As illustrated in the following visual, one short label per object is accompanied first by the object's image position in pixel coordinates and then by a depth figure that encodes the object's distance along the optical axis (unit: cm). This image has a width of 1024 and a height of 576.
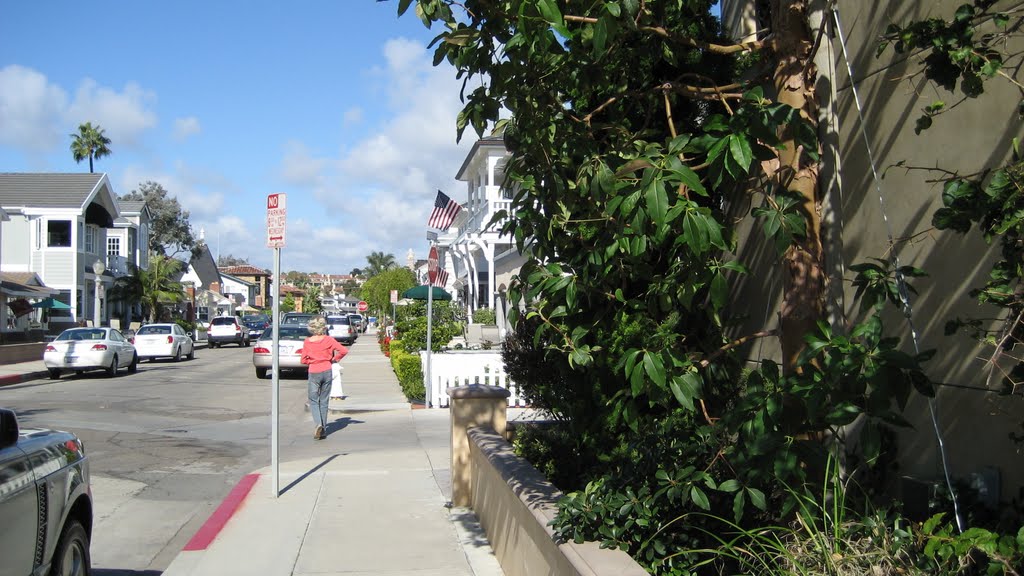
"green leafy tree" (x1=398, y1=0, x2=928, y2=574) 343
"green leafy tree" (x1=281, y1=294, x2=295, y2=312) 9046
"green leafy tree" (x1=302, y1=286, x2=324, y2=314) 9094
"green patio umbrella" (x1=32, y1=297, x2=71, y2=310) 4356
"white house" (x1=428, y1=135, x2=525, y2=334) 2917
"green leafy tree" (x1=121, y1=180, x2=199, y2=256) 7706
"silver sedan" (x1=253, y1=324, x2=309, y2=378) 2431
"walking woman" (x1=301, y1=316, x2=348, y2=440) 1301
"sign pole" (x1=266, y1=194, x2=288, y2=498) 915
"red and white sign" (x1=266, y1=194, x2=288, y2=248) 928
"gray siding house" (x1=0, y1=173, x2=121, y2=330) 4491
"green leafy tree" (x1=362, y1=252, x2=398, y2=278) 15042
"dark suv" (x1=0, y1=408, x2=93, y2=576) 425
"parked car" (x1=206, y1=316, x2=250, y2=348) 4791
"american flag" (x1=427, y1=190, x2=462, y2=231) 2150
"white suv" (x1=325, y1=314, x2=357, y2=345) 4938
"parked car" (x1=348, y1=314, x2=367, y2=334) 7899
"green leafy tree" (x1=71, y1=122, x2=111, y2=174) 6562
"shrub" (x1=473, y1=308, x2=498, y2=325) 3347
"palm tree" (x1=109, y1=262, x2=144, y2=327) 5225
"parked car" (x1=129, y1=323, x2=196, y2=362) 3353
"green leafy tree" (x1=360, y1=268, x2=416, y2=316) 7019
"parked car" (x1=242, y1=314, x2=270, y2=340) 5382
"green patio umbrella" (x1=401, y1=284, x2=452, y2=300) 2777
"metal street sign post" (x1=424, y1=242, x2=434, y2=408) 1706
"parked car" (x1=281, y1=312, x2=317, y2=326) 3451
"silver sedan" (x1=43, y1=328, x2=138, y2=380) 2589
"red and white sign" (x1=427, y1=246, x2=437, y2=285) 1741
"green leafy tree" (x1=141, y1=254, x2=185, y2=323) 5372
